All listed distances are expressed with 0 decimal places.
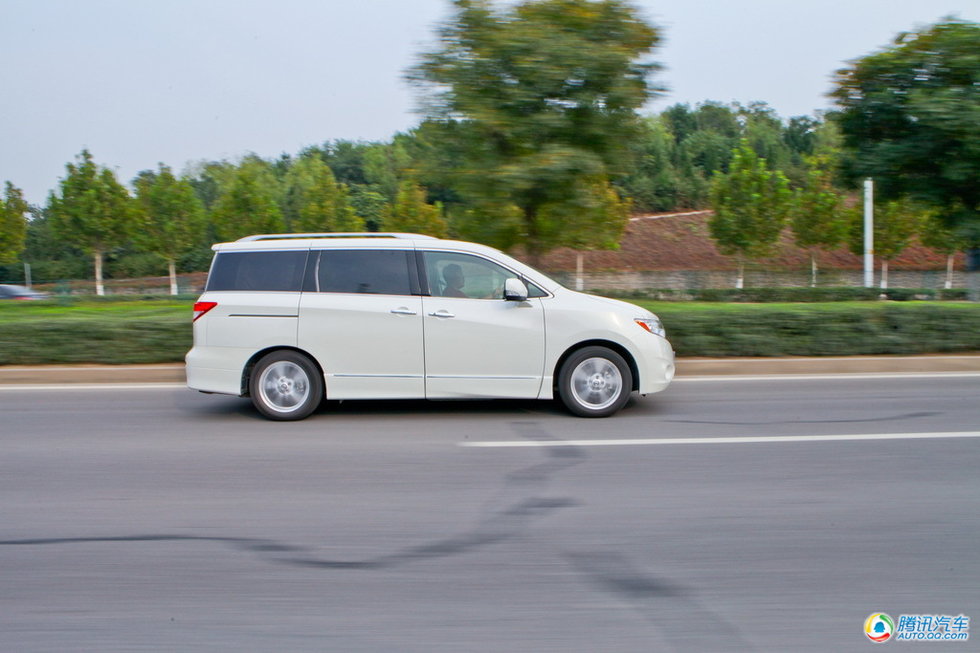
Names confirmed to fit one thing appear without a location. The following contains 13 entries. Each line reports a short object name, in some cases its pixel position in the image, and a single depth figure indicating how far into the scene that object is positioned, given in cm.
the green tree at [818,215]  3850
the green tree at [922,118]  1384
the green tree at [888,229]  3762
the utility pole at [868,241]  2647
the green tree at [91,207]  4216
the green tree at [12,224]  4162
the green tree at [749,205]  3828
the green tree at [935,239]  3525
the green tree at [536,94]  1177
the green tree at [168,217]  4434
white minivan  810
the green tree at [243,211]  4281
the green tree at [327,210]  4275
